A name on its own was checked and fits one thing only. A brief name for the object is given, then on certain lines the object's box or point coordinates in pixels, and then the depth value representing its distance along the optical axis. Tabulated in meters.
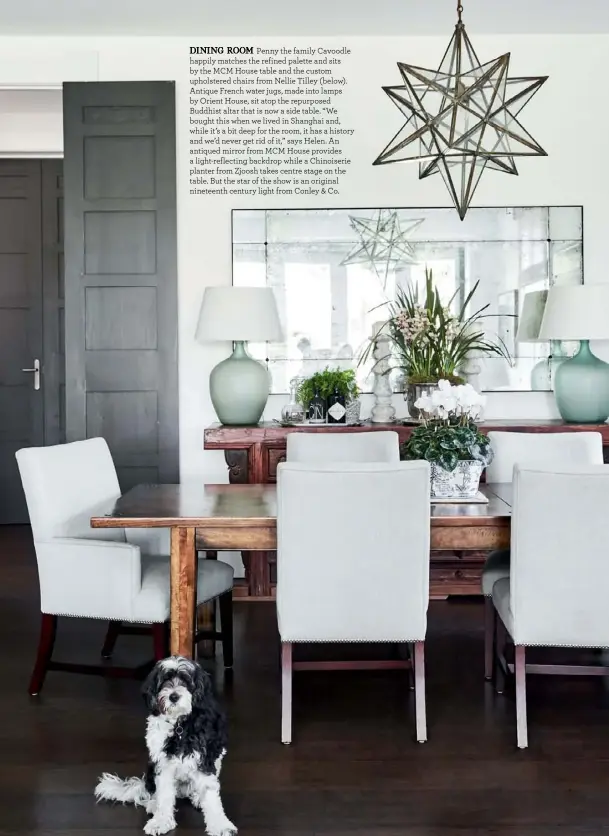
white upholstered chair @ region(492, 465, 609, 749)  2.58
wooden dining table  2.80
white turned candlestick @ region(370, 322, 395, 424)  4.63
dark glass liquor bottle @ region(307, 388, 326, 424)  4.49
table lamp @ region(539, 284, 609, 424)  4.21
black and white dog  2.15
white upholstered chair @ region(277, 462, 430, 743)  2.61
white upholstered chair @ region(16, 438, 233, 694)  2.94
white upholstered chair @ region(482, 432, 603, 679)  3.63
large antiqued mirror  4.77
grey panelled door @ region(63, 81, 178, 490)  4.71
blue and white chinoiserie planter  3.08
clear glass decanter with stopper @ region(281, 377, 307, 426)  4.49
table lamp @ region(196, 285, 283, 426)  4.34
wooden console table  4.34
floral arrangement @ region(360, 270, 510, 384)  4.46
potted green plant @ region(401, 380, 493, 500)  3.05
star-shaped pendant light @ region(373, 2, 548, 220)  2.66
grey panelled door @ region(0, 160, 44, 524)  6.29
